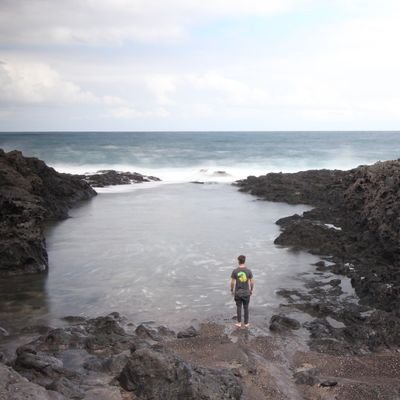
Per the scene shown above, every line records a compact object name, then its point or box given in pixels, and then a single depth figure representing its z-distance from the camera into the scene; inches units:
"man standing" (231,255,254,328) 437.1
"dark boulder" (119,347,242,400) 273.7
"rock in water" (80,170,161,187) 1686.8
